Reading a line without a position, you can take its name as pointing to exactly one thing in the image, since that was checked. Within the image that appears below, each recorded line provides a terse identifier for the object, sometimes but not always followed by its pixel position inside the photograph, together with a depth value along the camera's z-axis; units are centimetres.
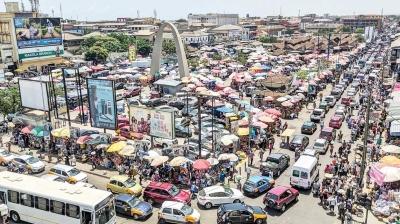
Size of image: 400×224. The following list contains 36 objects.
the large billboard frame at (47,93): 3692
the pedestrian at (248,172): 3010
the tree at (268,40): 14632
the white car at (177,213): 2275
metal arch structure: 6222
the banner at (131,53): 8650
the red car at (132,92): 5897
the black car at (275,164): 3008
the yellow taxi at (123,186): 2670
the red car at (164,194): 2537
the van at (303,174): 2744
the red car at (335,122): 4191
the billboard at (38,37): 8000
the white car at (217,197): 2533
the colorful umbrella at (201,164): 2851
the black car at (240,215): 2264
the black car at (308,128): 4109
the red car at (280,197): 2445
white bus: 2047
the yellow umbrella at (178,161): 2911
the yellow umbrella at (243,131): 3613
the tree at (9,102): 4428
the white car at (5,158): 3272
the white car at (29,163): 3133
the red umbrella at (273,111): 4262
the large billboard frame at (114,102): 3244
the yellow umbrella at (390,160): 2710
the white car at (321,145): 3497
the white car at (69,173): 2853
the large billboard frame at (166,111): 3222
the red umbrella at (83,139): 3512
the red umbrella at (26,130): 3766
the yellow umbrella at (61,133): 3577
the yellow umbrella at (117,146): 3206
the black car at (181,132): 4019
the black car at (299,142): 3609
